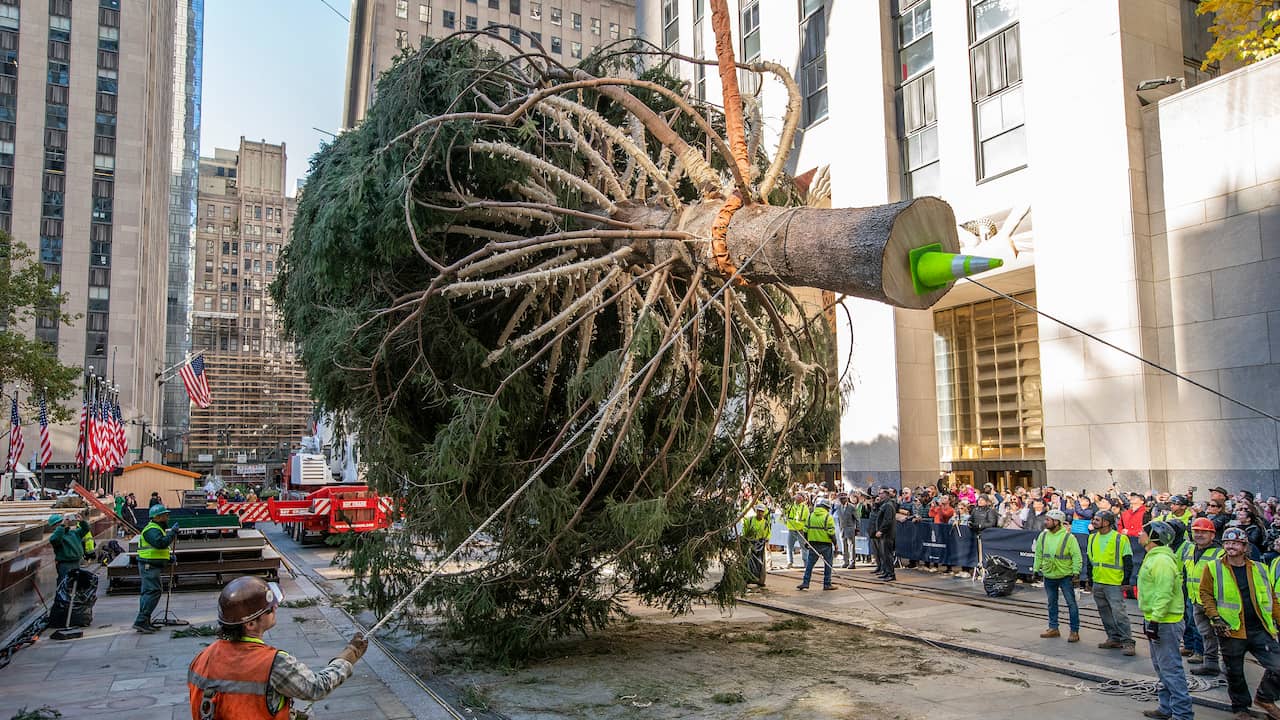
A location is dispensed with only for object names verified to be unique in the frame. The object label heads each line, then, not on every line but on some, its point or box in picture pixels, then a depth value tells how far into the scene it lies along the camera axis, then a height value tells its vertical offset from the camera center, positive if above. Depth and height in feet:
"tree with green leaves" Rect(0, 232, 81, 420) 93.40 +10.84
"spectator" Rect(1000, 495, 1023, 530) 54.39 -4.86
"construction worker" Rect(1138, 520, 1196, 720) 24.36 -5.28
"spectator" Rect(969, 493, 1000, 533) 54.34 -4.85
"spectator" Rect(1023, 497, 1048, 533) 52.54 -4.82
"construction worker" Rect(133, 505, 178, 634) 40.86 -5.40
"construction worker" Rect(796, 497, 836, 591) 51.72 -5.46
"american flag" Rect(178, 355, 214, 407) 123.65 +8.98
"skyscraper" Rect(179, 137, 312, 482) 337.93 +46.96
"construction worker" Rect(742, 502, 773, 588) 35.58 -4.44
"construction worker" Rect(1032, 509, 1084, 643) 36.19 -5.16
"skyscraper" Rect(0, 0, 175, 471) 200.23 +66.44
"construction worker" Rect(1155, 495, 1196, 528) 39.04 -3.46
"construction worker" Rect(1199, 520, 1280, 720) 24.94 -5.20
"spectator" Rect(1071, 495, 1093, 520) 46.97 -4.08
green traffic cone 17.20 +3.29
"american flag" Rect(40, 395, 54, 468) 100.79 +1.53
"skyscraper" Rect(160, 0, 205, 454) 345.31 +94.18
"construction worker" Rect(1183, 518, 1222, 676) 26.32 -4.00
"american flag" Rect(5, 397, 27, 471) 101.79 +1.22
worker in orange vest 13.02 -3.26
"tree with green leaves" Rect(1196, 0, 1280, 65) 58.54 +26.76
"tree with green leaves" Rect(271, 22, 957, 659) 25.86 +3.34
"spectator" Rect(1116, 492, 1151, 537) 45.88 -4.36
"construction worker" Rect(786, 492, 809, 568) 59.00 -5.42
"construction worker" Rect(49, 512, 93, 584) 40.45 -4.29
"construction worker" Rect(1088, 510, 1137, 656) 33.91 -5.45
